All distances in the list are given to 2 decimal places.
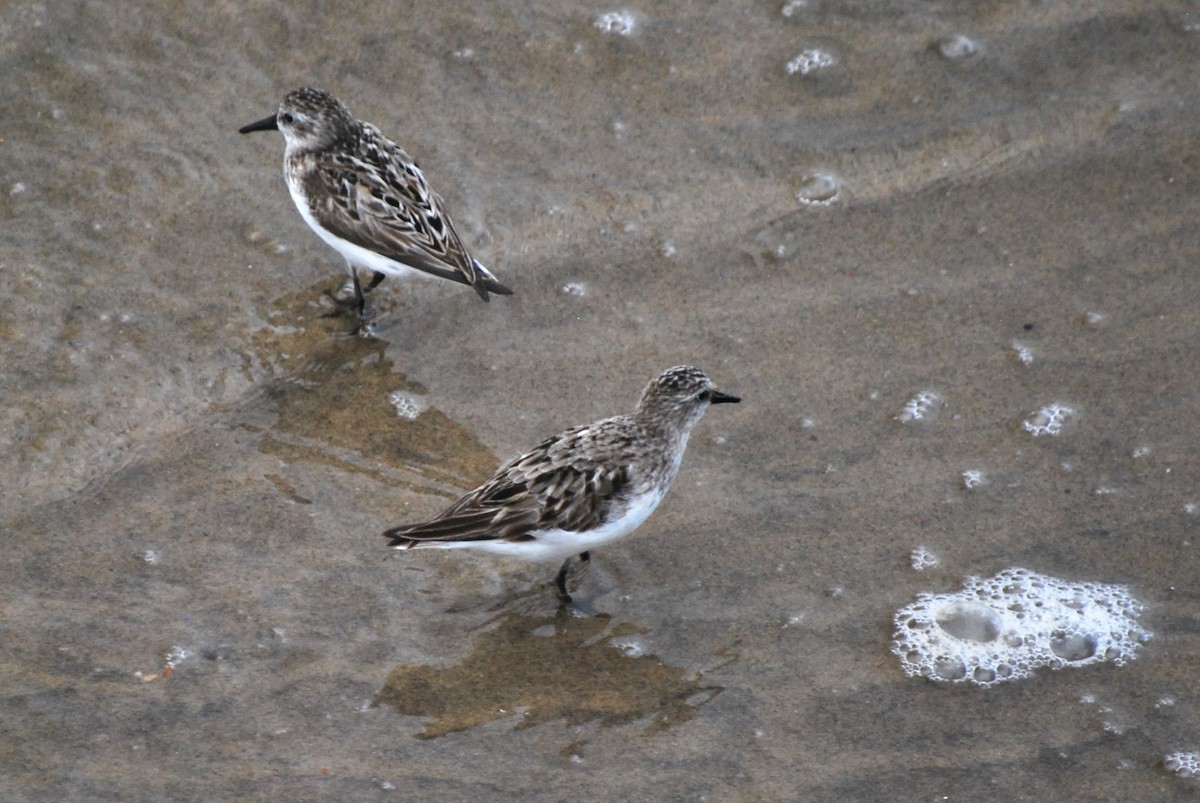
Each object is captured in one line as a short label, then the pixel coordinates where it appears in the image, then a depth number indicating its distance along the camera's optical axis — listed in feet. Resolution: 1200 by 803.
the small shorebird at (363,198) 32.04
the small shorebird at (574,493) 25.53
